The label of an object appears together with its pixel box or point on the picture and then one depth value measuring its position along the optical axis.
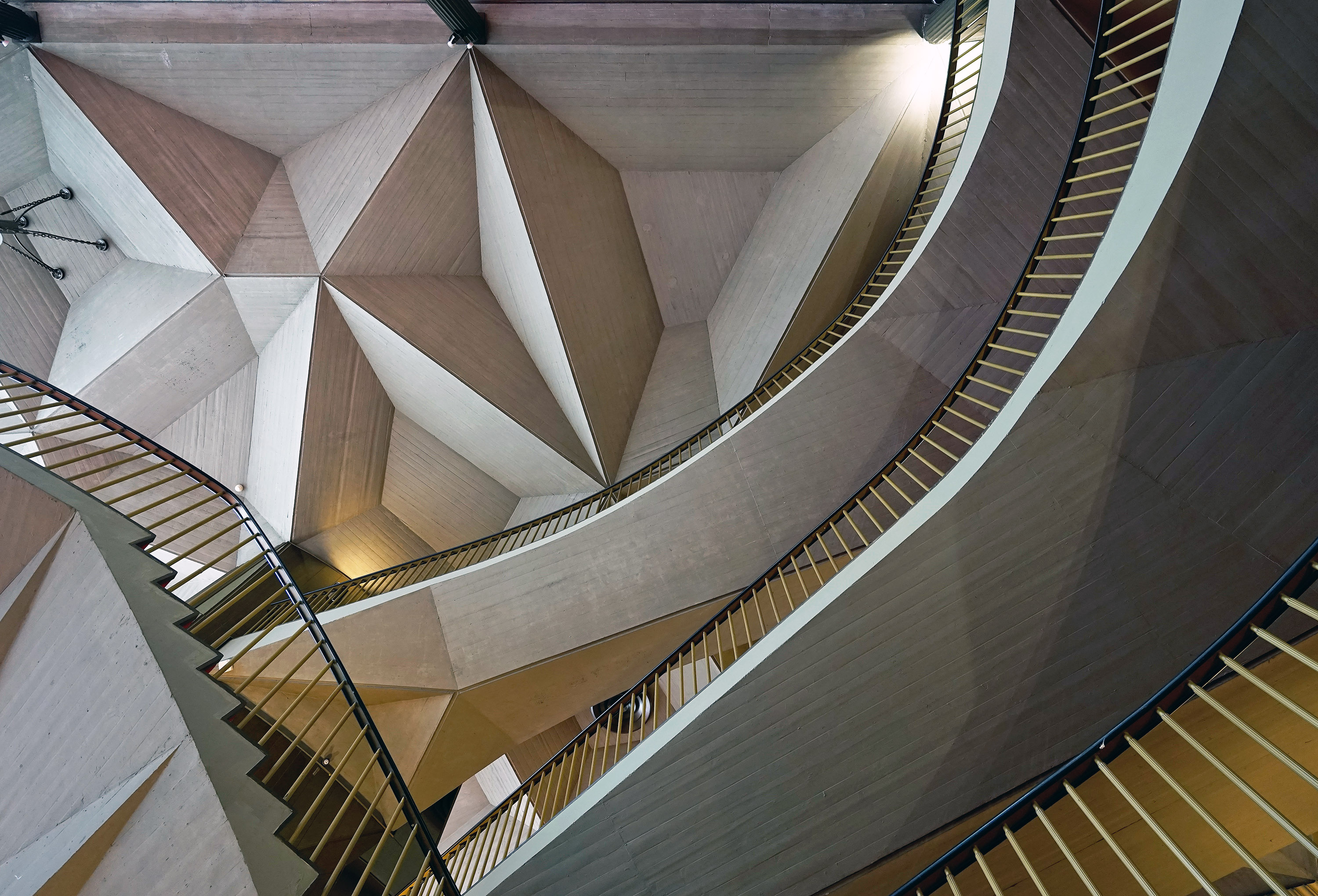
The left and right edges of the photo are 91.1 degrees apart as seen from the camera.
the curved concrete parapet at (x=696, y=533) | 6.45
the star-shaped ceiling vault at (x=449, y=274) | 8.59
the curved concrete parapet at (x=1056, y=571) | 3.37
